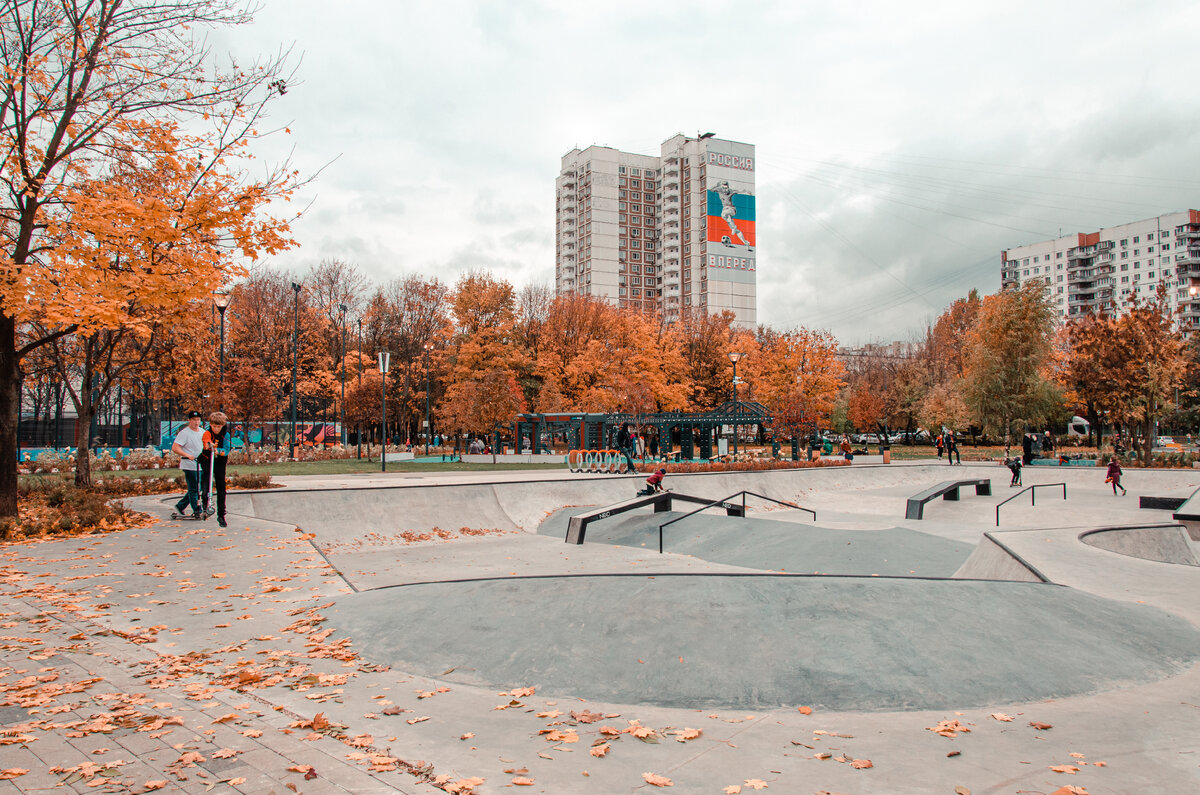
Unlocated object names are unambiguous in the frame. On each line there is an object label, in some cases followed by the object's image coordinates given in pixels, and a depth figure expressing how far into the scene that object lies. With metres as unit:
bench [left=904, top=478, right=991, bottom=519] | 14.98
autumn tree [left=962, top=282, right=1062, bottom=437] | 41.47
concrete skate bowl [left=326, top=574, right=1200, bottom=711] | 4.58
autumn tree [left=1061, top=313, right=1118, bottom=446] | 29.25
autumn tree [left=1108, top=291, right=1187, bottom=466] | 28.53
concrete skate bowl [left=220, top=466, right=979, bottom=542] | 12.70
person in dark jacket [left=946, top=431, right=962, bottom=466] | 31.39
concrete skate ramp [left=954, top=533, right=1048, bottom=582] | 7.47
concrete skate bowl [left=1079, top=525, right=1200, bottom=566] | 10.52
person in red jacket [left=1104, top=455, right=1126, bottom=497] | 19.31
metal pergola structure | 32.03
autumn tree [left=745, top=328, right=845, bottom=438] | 47.22
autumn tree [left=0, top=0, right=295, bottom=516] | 9.95
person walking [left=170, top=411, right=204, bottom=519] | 10.99
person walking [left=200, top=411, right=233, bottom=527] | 10.77
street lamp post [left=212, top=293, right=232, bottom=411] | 26.38
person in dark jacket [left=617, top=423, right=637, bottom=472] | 23.48
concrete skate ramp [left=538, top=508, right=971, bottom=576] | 9.87
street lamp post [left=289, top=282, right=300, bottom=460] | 33.72
